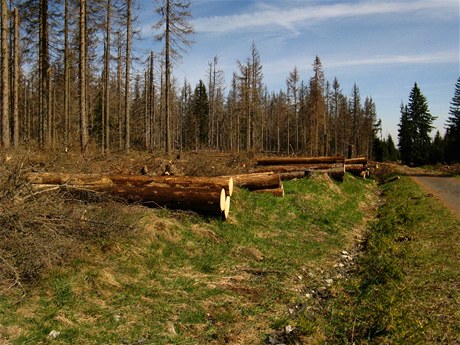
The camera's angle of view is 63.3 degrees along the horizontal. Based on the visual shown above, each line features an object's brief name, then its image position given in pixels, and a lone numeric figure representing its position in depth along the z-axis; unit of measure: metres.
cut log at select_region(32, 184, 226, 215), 8.56
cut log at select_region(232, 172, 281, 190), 11.72
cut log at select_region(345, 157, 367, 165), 26.32
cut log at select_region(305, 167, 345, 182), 17.73
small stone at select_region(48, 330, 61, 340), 4.05
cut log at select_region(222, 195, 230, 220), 8.95
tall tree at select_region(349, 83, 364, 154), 66.71
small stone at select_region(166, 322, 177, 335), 4.57
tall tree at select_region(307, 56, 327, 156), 48.69
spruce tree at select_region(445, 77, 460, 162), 44.76
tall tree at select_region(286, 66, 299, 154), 53.50
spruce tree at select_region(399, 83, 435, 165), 55.41
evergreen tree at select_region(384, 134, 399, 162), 70.31
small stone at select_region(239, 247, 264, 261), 7.61
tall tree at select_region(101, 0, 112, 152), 25.97
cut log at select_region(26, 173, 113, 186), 8.47
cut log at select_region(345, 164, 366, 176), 22.92
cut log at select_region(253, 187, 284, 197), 12.09
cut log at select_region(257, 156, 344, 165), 20.20
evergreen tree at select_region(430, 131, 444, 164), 50.21
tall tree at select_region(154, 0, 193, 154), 23.91
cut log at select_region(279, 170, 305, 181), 16.01
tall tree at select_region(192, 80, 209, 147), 60.39
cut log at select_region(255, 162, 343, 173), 16.78
